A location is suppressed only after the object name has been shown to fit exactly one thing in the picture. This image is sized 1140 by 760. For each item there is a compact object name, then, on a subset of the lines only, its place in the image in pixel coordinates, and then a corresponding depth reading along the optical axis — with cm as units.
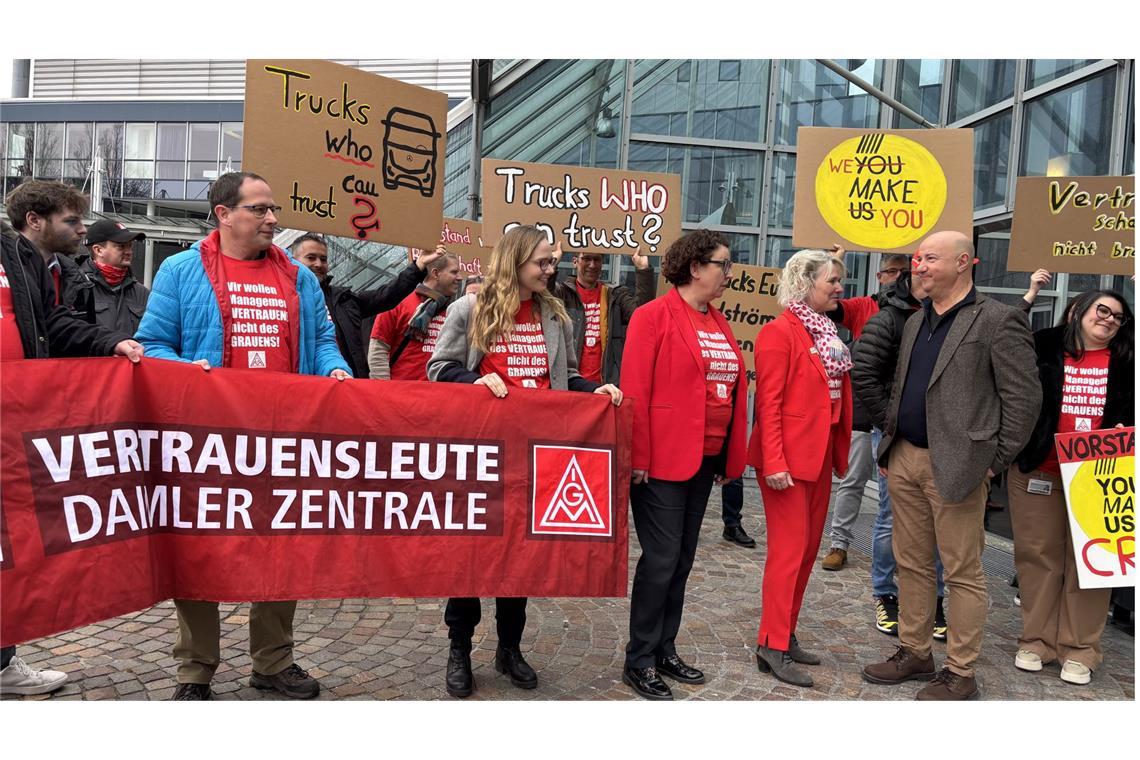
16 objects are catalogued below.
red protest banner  323
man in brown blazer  413
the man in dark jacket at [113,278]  565
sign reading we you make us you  596
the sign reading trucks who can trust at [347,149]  507
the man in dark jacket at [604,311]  623
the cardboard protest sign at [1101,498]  460
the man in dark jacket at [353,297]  525
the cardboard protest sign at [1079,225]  568
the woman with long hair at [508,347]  389
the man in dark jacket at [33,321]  350
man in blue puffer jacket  360
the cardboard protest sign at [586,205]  658
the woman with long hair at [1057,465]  462
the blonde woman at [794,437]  432
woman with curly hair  406
